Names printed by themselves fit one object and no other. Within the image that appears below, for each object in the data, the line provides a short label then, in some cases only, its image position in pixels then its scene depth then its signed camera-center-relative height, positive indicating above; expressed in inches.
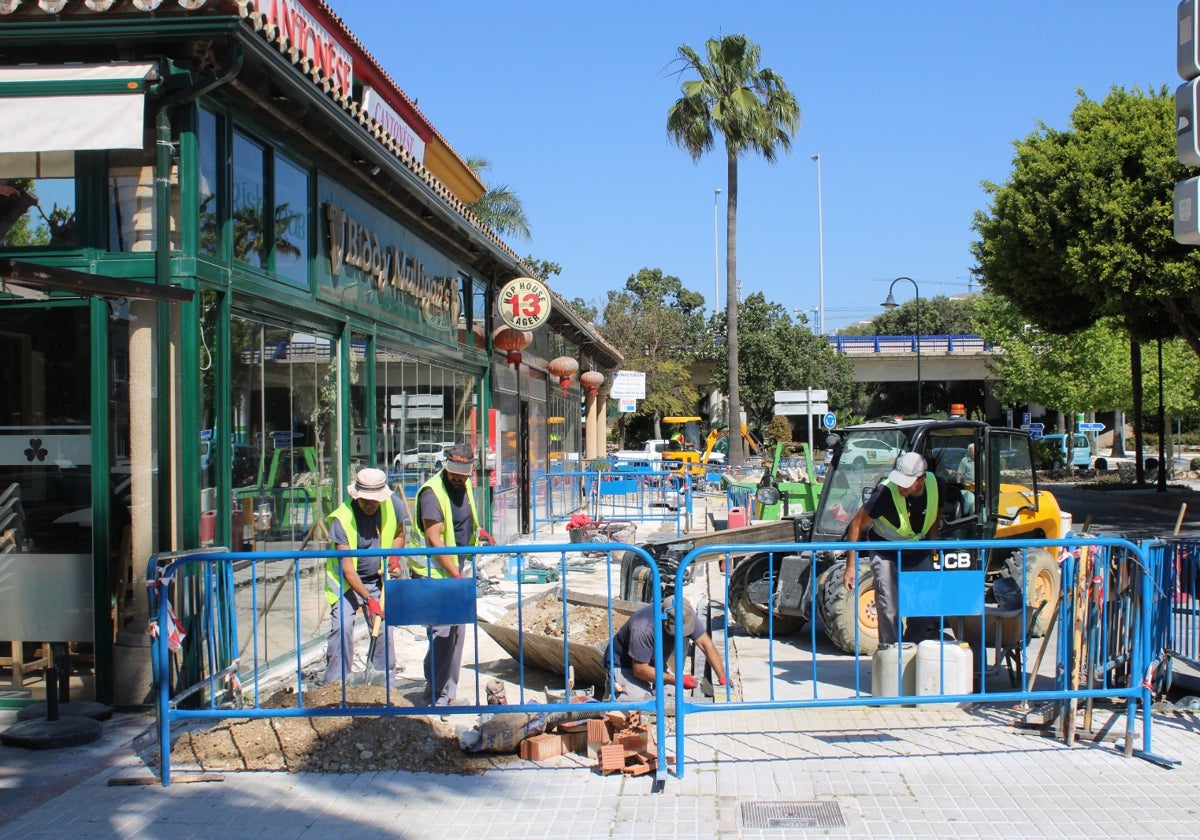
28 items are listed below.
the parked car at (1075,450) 1588.7 -48.6
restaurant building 261.7 +32.0
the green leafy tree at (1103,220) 795.4 +152.2
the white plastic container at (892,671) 259.3 -59.8
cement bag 234.1 -66.3
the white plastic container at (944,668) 252.7 -57.9
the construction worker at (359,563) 272.8 -33.9
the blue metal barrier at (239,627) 220.7 -45.8
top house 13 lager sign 590.9 +67.3
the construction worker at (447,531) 264.4 -27.6
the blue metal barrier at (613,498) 762.3 -56.0
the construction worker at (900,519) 284.7 -26.7
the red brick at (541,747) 234.1 -69.1
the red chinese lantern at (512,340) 620.1 +50.9
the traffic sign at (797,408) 1048.8 +15.3
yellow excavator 1410.6 -27.8
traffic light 230.1 +65.3
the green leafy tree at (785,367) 2458.2 +129.8
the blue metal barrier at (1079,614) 228.1 -42.8
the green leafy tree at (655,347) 2250.2 +167.6
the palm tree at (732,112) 1327.5 +383.3
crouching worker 246.5 -52.2
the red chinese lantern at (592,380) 1049.5 +45.4
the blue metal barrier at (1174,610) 258.5 -47.6
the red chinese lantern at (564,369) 831.1 +45.5
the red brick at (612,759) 224.7 -68.9
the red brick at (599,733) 234.5 -66.1
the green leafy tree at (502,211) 1278.3 +256.0
